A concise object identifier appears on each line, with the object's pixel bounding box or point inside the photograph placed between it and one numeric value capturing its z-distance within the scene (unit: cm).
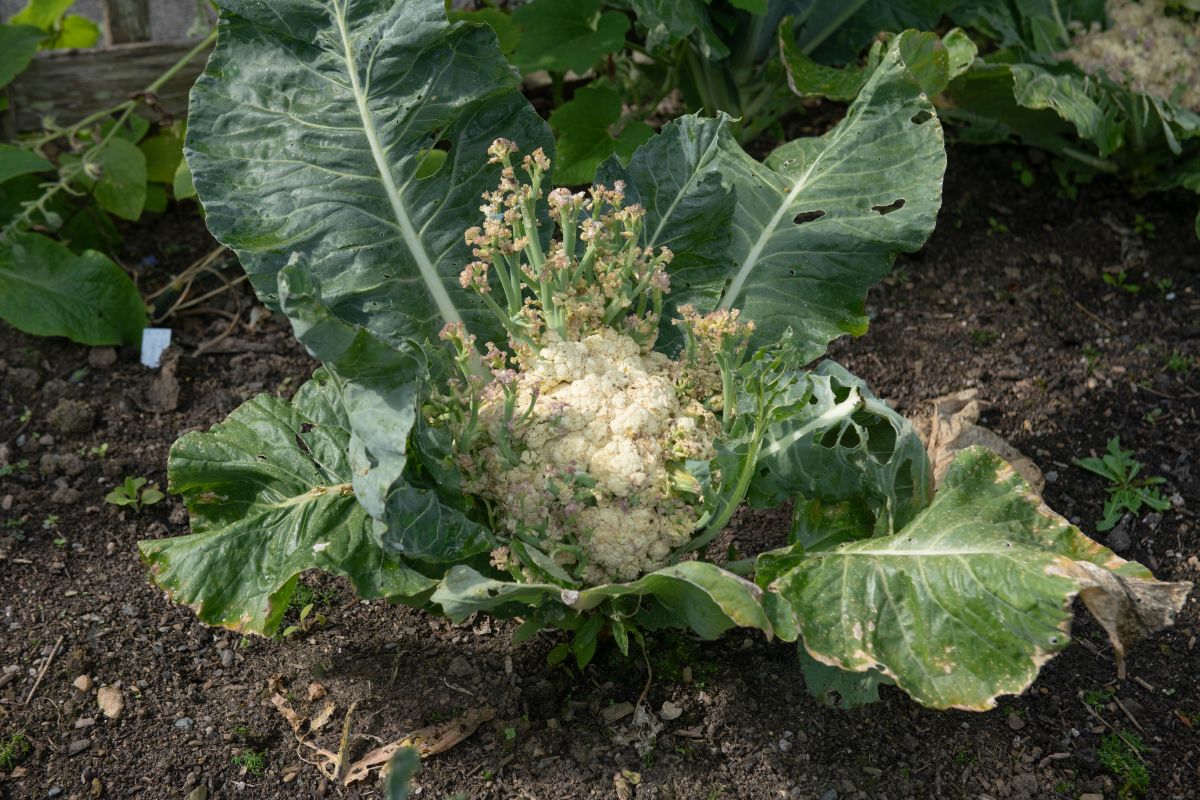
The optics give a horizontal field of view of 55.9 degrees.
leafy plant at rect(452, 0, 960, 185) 398
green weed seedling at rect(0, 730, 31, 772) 279
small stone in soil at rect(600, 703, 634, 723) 284
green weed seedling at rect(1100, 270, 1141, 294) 429
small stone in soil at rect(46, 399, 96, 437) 371
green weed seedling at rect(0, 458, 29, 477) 358
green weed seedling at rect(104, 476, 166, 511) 345
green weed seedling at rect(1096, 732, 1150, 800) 277
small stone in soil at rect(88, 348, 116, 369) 398
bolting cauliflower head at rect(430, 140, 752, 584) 261
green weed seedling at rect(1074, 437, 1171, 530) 344
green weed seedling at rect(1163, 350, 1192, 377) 393
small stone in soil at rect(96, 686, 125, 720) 291
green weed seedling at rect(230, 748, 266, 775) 277
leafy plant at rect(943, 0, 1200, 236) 414
